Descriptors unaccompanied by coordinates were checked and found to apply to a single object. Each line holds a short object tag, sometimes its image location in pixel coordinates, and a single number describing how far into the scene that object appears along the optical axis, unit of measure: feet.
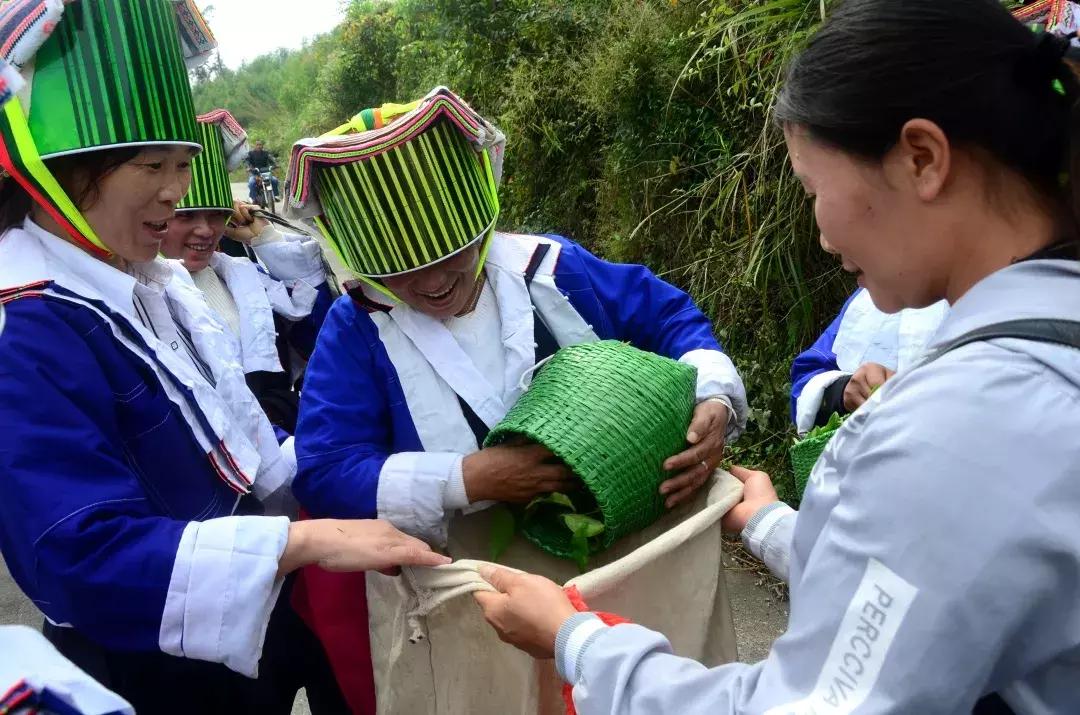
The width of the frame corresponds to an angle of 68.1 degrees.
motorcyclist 49.32
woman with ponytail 2.47
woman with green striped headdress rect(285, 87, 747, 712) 5.48
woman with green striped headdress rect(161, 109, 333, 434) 10.01
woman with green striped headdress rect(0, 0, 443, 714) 4.19
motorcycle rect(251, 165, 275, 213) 48.65
